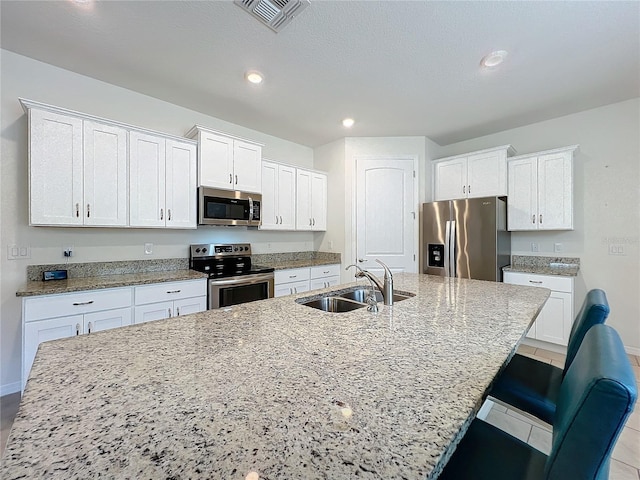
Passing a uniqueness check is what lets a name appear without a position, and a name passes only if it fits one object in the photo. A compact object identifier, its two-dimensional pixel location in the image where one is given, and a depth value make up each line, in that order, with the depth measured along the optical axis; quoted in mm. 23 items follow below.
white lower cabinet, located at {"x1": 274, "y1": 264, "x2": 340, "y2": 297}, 3432
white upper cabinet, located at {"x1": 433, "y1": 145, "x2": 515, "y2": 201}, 3477
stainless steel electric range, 2787
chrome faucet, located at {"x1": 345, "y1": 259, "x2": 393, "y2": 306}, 1544
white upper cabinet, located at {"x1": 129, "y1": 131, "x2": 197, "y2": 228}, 2572
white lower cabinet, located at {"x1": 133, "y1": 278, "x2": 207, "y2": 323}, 2363
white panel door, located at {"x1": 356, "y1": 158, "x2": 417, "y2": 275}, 3967
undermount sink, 1744
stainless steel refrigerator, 3256
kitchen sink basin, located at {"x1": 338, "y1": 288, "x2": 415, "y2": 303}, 1934
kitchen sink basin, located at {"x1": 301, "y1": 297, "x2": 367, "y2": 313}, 1774
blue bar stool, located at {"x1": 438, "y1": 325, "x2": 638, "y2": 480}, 532
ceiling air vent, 1723
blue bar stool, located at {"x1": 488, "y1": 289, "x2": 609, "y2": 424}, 1177
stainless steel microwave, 2945
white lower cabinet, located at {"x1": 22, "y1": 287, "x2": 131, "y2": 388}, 1938
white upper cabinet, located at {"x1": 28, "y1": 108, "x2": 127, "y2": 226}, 2117
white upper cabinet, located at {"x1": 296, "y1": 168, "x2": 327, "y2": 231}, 4012
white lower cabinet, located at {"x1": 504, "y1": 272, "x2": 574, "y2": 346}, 2939
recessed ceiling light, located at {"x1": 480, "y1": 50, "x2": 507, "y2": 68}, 2180
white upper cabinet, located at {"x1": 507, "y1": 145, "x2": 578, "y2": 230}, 3111
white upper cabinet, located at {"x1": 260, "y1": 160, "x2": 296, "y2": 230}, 3645
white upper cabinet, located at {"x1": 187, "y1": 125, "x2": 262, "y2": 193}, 2943
